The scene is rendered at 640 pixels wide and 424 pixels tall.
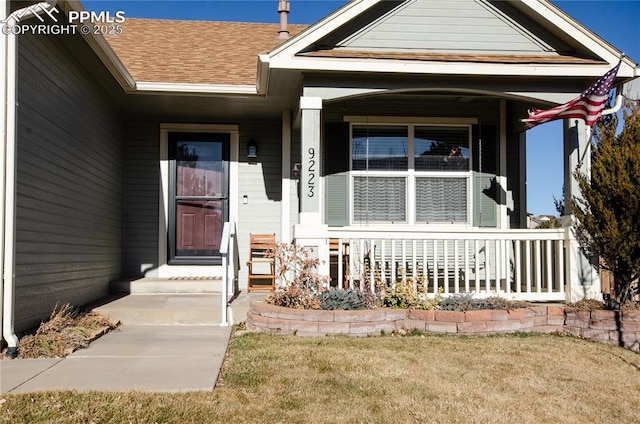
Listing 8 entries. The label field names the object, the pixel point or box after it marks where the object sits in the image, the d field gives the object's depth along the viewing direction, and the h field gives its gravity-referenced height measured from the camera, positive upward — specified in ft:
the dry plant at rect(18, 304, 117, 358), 14.88 -2.99
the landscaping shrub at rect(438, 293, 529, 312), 19.16 -2.54
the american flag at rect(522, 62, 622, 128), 18.97 +4.42
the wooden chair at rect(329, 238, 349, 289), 24.67 -1.22
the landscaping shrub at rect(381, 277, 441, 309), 19.07 -2.29
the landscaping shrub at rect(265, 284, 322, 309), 18.58 -2.27
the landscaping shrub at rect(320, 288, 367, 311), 18.60 -2.33
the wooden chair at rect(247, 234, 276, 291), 25.73 -1.41
